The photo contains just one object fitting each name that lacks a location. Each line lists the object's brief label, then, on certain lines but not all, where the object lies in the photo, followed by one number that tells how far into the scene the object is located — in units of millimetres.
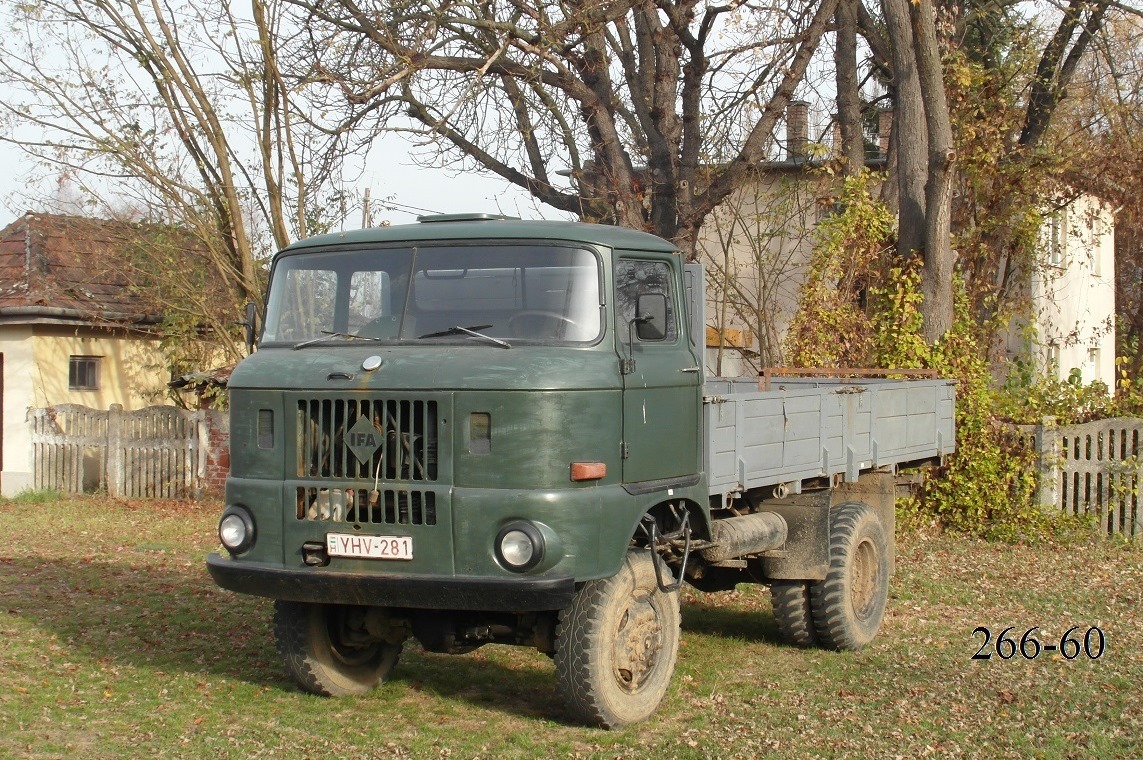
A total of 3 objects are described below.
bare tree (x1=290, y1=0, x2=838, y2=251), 15172
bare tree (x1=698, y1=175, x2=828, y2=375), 18797
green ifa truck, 6535
